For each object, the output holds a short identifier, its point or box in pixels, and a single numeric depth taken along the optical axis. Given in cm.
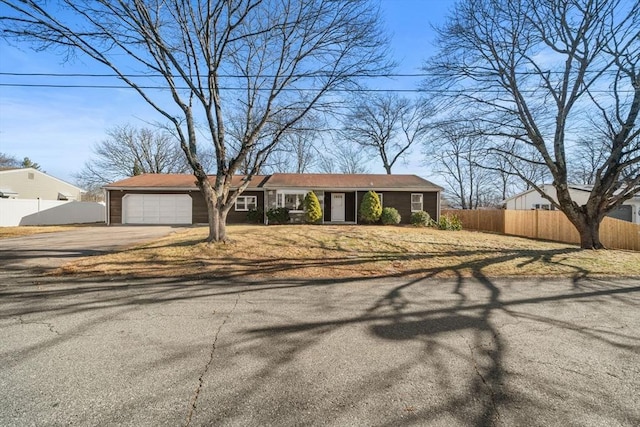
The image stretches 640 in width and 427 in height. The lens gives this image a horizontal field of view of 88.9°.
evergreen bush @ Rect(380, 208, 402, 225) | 2055
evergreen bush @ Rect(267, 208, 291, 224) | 2031
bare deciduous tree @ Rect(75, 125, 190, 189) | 3650
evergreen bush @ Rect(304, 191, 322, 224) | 2008
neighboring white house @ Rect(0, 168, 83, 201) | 2808
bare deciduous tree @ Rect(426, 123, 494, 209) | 4412
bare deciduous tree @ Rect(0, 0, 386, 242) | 870
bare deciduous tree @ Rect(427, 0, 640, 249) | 1042
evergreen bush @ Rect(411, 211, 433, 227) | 2036
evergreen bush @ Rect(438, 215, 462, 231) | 1915
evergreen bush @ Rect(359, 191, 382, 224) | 2044
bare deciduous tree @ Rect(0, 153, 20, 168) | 4590
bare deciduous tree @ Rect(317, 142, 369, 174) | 4322
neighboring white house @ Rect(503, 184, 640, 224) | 2220
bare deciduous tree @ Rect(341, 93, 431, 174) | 3500
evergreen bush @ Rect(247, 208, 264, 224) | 2147
